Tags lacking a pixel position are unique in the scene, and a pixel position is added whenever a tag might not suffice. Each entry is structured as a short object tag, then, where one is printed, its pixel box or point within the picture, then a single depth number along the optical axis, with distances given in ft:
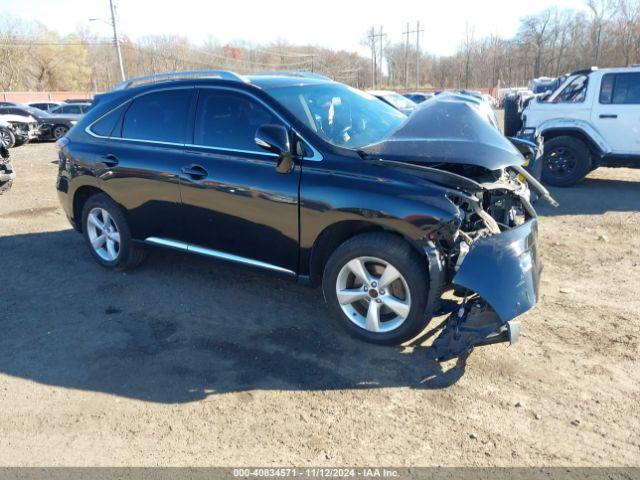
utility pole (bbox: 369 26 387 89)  254.88
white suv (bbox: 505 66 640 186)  28.32
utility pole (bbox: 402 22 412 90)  227.40
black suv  10.78
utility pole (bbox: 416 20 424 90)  228.06
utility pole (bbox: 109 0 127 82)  122.01
